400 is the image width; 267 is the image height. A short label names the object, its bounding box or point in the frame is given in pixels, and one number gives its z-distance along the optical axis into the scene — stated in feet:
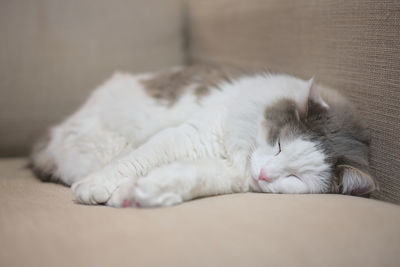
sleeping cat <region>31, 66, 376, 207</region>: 1.93
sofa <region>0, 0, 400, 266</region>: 1.53
